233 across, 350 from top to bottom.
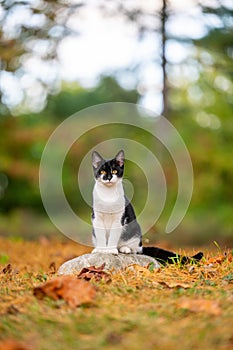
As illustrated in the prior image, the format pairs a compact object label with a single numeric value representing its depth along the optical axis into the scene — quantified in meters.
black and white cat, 3.95
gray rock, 3.68
